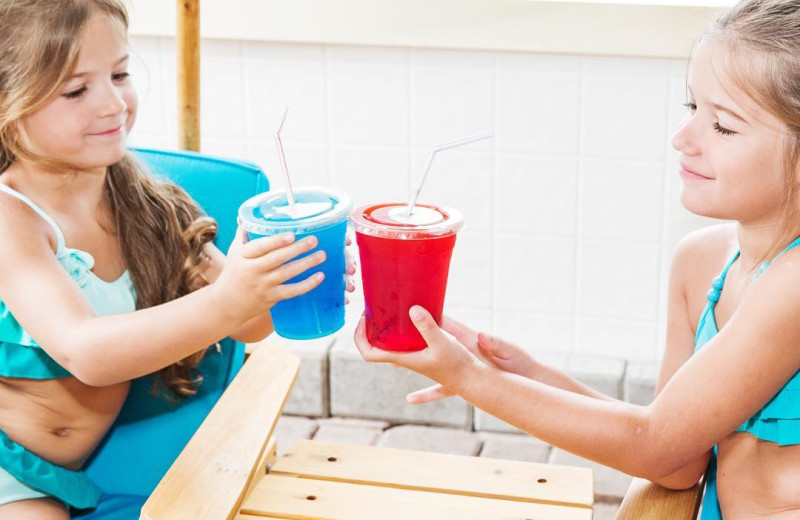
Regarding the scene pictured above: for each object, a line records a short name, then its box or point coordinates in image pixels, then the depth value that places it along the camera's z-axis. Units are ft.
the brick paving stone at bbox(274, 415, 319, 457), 9.46
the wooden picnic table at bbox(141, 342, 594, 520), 5.08
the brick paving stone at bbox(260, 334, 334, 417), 9.64
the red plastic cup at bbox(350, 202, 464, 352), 4.02
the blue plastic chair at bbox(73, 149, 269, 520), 6.06
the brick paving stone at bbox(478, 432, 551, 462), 9.25
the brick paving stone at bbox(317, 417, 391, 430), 9.70
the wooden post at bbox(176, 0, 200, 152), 6.84
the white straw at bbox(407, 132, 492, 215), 3.99
